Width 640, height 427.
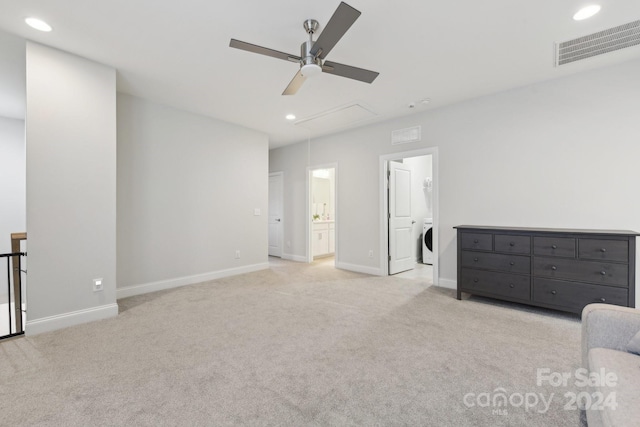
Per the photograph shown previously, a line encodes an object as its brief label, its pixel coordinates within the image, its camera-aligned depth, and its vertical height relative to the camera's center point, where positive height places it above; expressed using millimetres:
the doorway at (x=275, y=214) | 6480 -5
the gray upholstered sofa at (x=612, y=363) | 868 -605
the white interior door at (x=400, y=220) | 4680 -132
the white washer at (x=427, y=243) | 5680 -633
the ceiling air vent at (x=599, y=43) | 2279 +1489
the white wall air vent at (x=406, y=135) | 4199 +1217
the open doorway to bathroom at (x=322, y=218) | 5863 -112
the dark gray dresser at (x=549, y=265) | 2518 -556
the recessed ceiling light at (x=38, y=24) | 2170 +1544
